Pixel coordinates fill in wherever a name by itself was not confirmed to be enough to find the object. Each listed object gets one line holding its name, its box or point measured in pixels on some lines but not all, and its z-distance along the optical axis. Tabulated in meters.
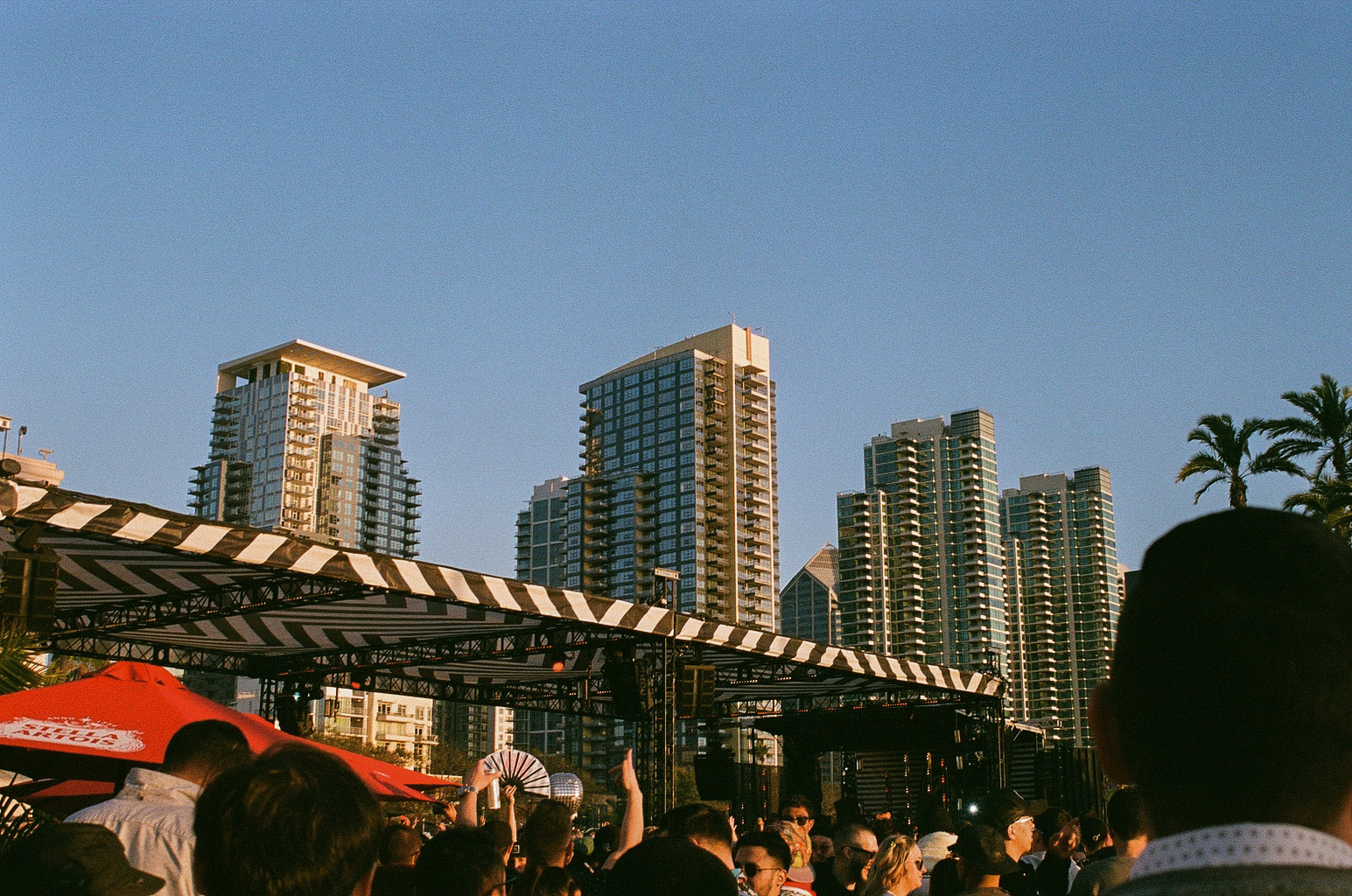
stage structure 12.09
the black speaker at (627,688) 17.53
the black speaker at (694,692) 17.44
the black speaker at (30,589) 10.51
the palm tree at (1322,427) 20.94
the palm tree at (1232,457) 21.48
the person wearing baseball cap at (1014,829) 5.57
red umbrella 6.88
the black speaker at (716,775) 22.75
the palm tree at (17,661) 9.59
